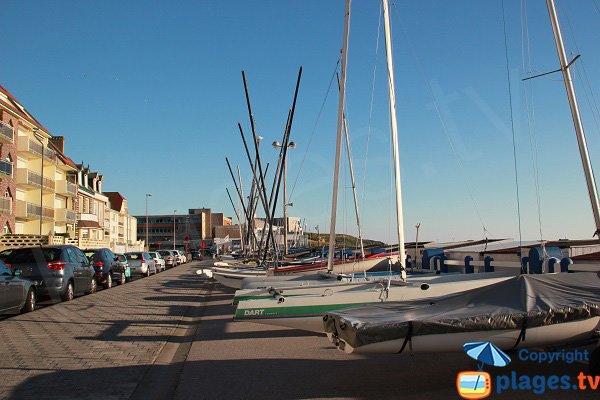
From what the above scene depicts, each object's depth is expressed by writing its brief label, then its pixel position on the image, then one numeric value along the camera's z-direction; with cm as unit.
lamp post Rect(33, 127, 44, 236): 4782
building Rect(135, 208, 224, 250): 13950
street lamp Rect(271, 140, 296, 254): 2777
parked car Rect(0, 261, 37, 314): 1235
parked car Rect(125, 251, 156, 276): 3156
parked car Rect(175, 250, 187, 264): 5644
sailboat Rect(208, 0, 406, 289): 1353
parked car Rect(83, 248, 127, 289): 2267
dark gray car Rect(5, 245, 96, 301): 1574
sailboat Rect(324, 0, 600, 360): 611
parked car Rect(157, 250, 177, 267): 4751
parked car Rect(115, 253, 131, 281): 2558
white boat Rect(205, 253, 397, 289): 1952
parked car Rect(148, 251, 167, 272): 3831
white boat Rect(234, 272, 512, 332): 911
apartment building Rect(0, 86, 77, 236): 4138
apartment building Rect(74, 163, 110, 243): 6316
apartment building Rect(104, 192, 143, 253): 7858
